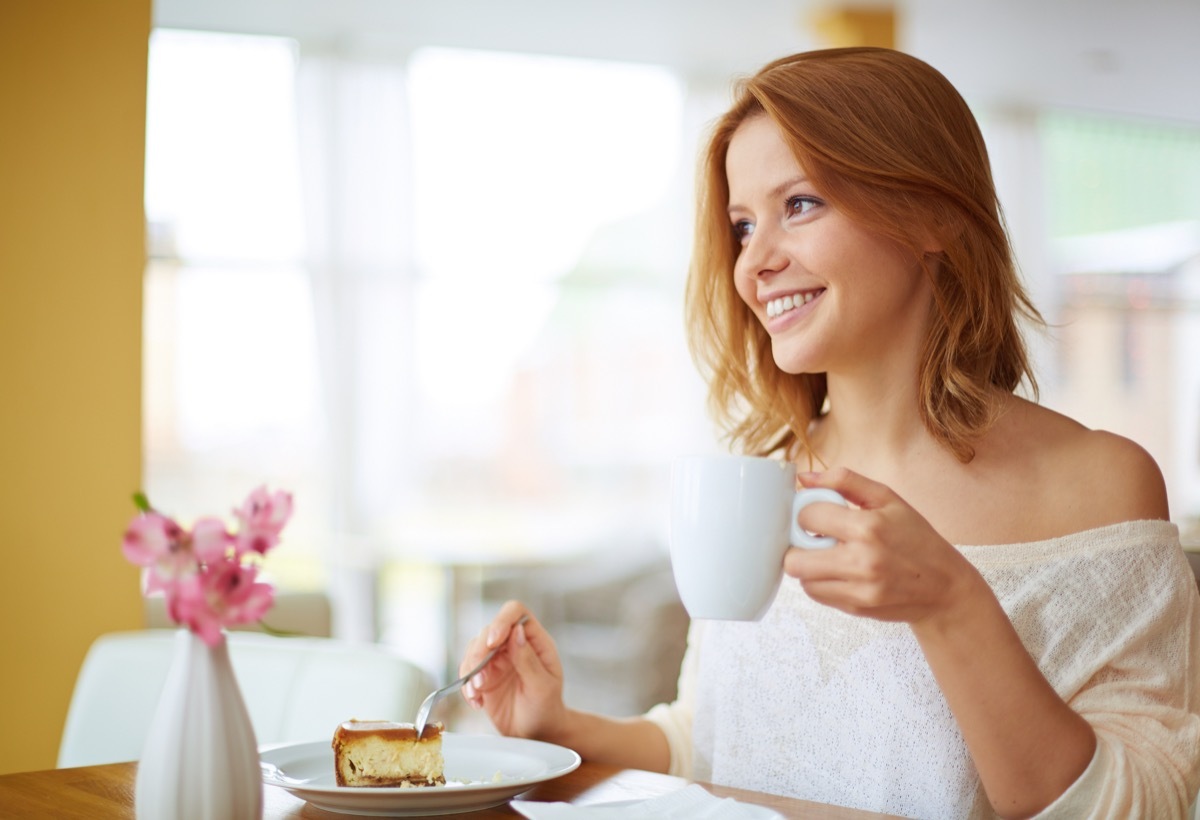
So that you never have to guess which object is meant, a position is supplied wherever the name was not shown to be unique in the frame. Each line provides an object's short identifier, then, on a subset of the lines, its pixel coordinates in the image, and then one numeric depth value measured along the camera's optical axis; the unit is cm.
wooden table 98
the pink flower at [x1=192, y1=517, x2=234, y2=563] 74
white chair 150
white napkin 92
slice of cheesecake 100
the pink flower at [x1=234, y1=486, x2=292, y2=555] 76
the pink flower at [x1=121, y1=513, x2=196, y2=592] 74
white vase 78
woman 124
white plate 94
